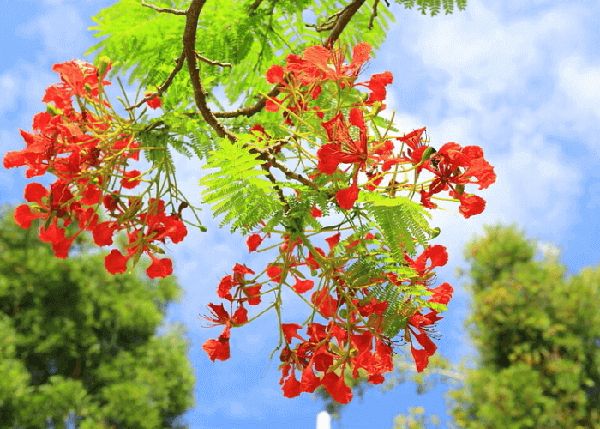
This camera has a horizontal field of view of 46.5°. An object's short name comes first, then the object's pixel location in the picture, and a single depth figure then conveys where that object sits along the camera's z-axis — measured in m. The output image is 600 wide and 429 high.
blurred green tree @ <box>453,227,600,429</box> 9.66
